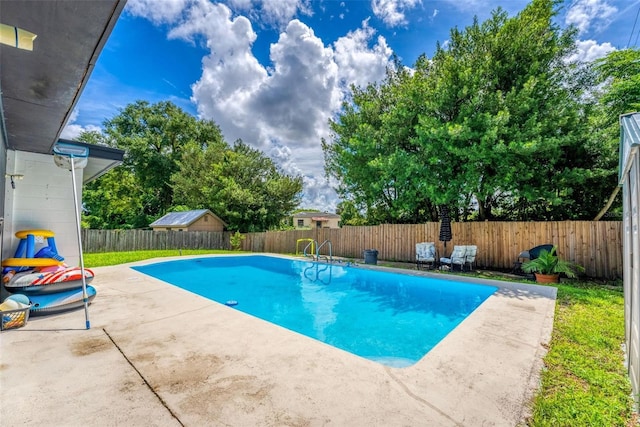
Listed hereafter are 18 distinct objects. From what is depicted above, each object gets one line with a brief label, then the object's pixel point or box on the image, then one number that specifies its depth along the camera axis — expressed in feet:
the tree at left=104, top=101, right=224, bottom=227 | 82.89
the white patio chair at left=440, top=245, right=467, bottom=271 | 27.99
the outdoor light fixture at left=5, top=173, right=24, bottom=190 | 14.88
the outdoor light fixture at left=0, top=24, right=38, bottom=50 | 6.08
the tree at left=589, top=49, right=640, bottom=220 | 23.54
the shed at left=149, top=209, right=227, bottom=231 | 60.94
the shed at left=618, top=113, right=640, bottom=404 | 6.75
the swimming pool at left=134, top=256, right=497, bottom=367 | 14.03
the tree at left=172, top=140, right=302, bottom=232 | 61.11
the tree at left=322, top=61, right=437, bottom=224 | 30.50
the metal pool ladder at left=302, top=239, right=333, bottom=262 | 37.87
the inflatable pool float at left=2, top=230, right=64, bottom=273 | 13.41
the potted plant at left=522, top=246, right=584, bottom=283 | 22.12
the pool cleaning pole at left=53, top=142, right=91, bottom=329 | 12.04
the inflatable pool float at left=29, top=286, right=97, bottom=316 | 12.72
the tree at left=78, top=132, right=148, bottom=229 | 72.49
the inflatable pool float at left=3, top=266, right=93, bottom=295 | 12.67
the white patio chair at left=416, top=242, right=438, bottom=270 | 30.14
